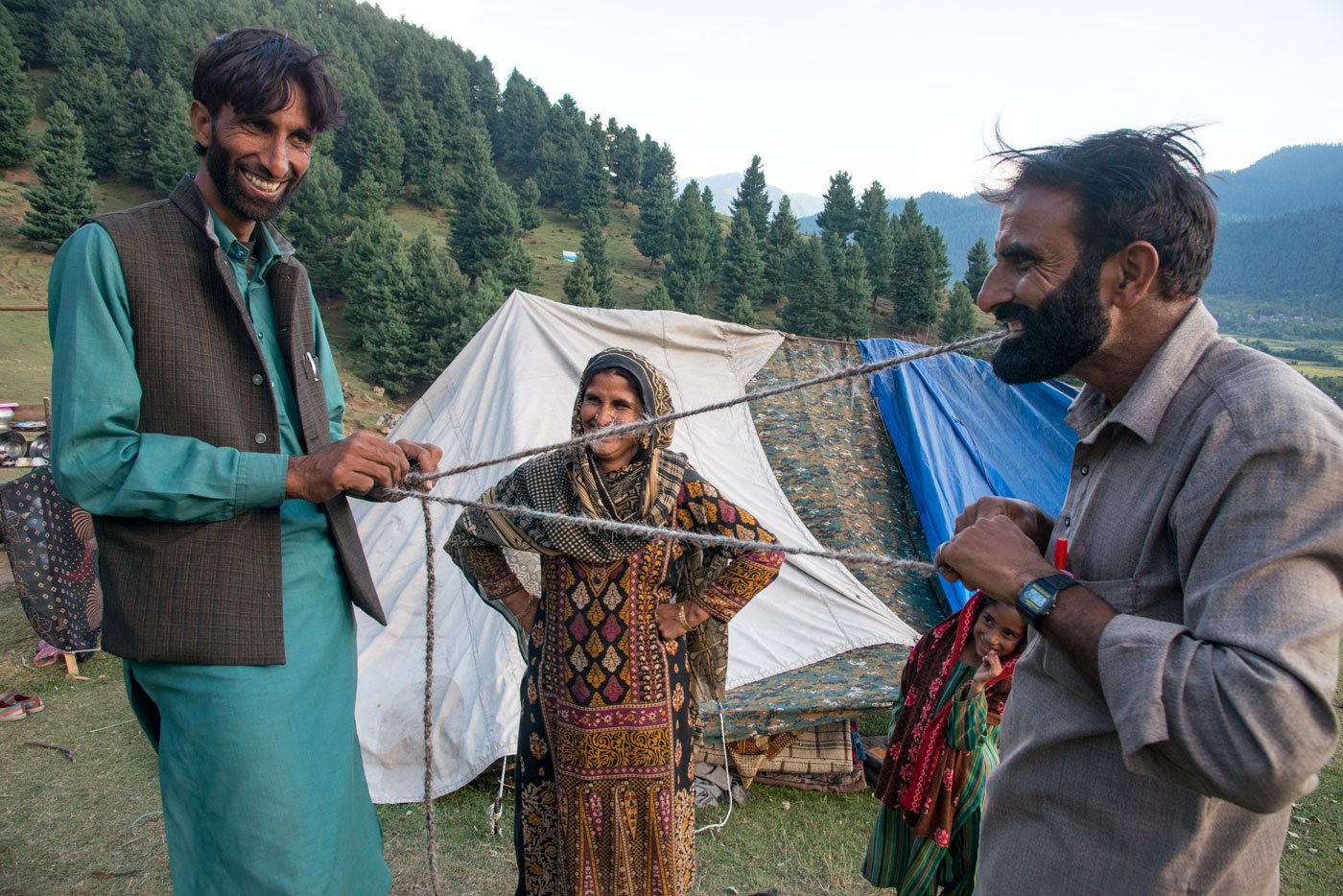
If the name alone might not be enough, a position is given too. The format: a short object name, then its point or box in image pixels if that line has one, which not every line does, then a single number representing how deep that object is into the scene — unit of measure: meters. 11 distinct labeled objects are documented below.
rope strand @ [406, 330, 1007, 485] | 1.38
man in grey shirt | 0.81
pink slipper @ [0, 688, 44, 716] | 3.96
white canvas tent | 3.44
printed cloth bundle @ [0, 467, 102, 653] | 4.10
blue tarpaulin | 5.15
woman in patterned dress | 2.06
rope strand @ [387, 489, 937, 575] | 1.28
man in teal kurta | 1.31
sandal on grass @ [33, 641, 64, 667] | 4.44
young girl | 2.06
